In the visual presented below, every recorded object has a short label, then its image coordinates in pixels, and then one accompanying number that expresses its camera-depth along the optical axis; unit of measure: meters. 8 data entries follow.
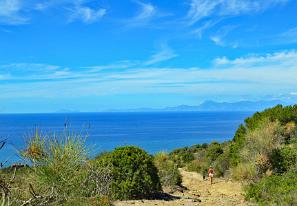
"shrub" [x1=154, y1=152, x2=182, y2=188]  21.17
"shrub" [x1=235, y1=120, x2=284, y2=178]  21.58
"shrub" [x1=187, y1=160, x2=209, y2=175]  30.09
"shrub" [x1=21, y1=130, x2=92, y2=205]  6.68
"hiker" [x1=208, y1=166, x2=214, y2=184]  24.20
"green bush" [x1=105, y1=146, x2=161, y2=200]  15.67
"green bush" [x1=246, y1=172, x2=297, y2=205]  14.11
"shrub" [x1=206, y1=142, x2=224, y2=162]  33.46
